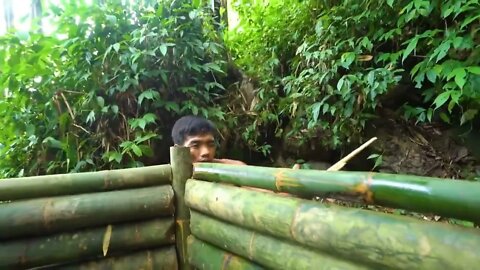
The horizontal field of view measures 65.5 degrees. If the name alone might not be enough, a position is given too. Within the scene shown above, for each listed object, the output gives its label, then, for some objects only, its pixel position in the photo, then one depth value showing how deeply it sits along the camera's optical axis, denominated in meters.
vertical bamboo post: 2.29
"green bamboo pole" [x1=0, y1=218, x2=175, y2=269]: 1.91
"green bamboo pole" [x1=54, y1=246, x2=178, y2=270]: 2.08
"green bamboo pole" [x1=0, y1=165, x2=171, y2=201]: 1.96
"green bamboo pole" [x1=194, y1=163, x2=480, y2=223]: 0.91
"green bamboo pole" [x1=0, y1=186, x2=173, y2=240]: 1.90
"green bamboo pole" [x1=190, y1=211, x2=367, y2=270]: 1.33
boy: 2.66
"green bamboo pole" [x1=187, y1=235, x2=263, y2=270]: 1.79
